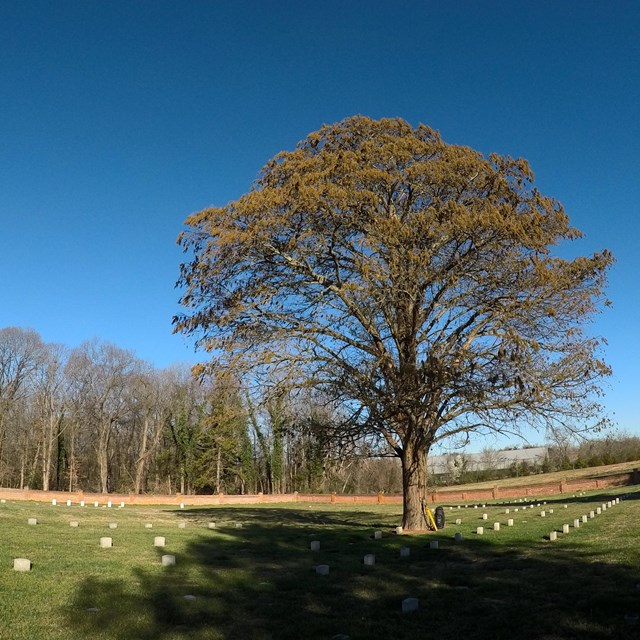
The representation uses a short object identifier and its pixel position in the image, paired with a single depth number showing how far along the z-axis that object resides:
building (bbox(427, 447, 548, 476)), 66.88
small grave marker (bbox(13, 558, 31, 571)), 8.99
